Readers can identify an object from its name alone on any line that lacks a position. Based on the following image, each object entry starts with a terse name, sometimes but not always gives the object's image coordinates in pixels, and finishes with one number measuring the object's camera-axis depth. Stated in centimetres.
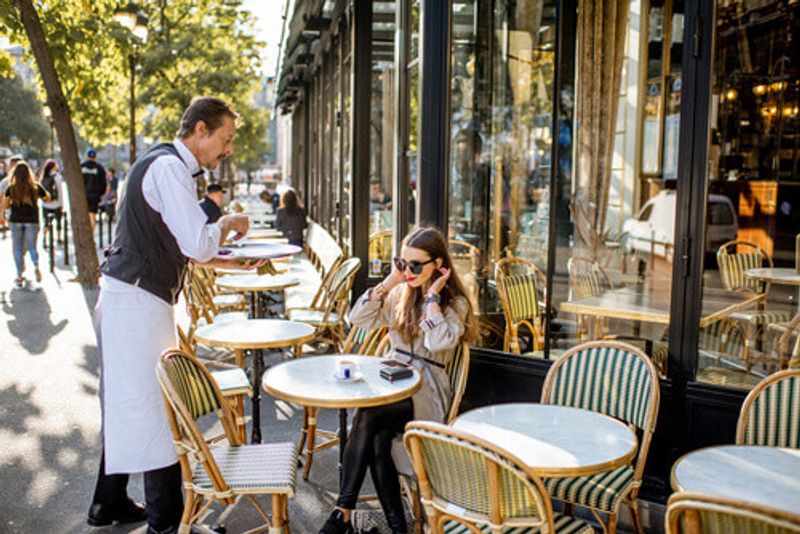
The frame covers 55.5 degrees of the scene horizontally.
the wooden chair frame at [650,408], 322
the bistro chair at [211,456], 303
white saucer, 365
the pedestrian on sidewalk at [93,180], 1501
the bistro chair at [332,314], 643
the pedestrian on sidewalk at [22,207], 1078
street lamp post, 1153
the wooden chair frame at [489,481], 230
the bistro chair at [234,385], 433
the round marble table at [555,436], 277
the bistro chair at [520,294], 536
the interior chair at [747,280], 510
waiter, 330
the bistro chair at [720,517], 179
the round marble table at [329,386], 338
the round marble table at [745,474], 253
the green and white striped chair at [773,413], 317
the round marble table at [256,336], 454
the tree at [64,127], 984
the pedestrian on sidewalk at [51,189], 1336
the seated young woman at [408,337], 363
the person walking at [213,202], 881
